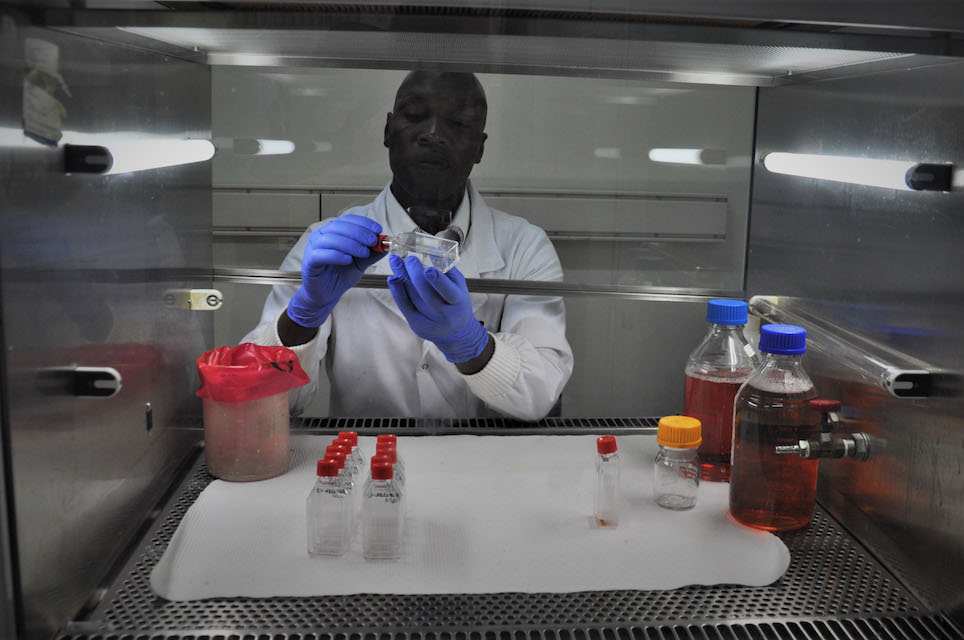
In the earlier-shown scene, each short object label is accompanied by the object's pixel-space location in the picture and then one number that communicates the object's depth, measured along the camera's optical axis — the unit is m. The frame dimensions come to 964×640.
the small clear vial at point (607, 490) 1.23
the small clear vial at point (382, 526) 1.10
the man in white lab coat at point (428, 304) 1.44
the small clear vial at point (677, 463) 1.27
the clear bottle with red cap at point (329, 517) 1.11
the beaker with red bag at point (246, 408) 1.30
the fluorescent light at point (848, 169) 1.11
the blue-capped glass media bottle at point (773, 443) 1.22
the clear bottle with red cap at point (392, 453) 1.12
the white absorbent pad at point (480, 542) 1.06
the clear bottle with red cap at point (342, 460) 1.11
